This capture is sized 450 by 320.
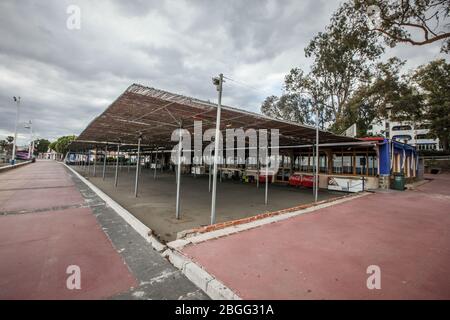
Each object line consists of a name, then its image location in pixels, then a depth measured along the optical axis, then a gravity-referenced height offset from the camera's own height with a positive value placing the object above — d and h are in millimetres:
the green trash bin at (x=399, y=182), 12514 -553
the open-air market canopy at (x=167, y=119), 5262 +1631
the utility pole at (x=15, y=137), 25447 +2673
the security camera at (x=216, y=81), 5188 +2073
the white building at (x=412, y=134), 50750 +9407
